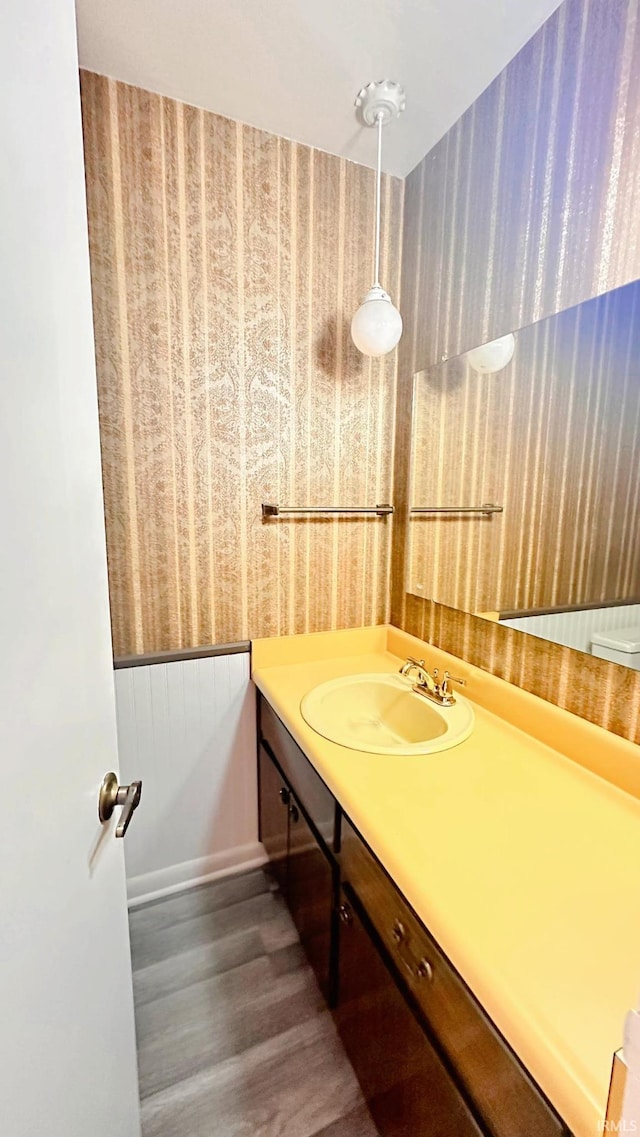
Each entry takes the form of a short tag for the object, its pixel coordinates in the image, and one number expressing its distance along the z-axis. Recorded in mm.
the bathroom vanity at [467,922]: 475
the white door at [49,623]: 380
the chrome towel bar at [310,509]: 1399
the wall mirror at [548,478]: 854
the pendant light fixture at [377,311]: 1131
